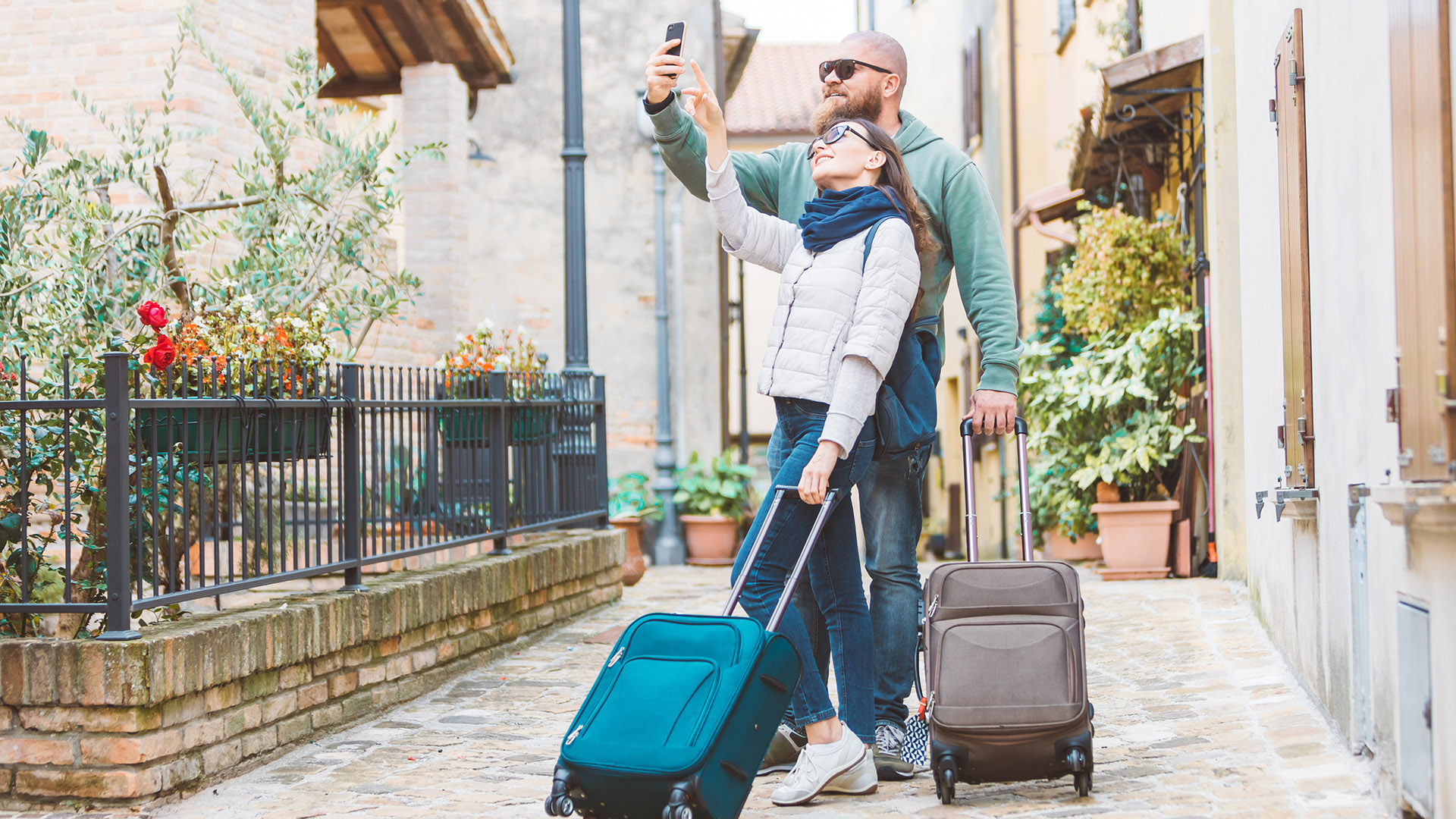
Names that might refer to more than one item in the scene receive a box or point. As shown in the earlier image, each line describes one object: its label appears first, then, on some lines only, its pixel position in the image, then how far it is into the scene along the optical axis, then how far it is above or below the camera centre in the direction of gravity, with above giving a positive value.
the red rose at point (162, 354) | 4.18 +0.28
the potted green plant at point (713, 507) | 13.01 -0.67
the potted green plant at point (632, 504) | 11.97 -0.62
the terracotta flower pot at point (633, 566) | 9.83 -0.92
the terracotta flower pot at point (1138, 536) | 8.84 -0.69
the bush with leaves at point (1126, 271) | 9.32 +1.07
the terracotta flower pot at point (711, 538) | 12.97 -0.96
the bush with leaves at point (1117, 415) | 8.92 +0.09
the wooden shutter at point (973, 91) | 18.42 +4.60
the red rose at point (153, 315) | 4.36 +0.41
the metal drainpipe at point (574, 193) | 8.46 +1.50
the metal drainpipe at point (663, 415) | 13.15 +0.22
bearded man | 3.90 +0.41
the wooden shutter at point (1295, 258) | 4.38 +0.54
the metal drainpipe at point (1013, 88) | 15.77 +3.88
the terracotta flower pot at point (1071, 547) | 10.31 -0.89
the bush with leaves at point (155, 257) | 4.52 +0.79
